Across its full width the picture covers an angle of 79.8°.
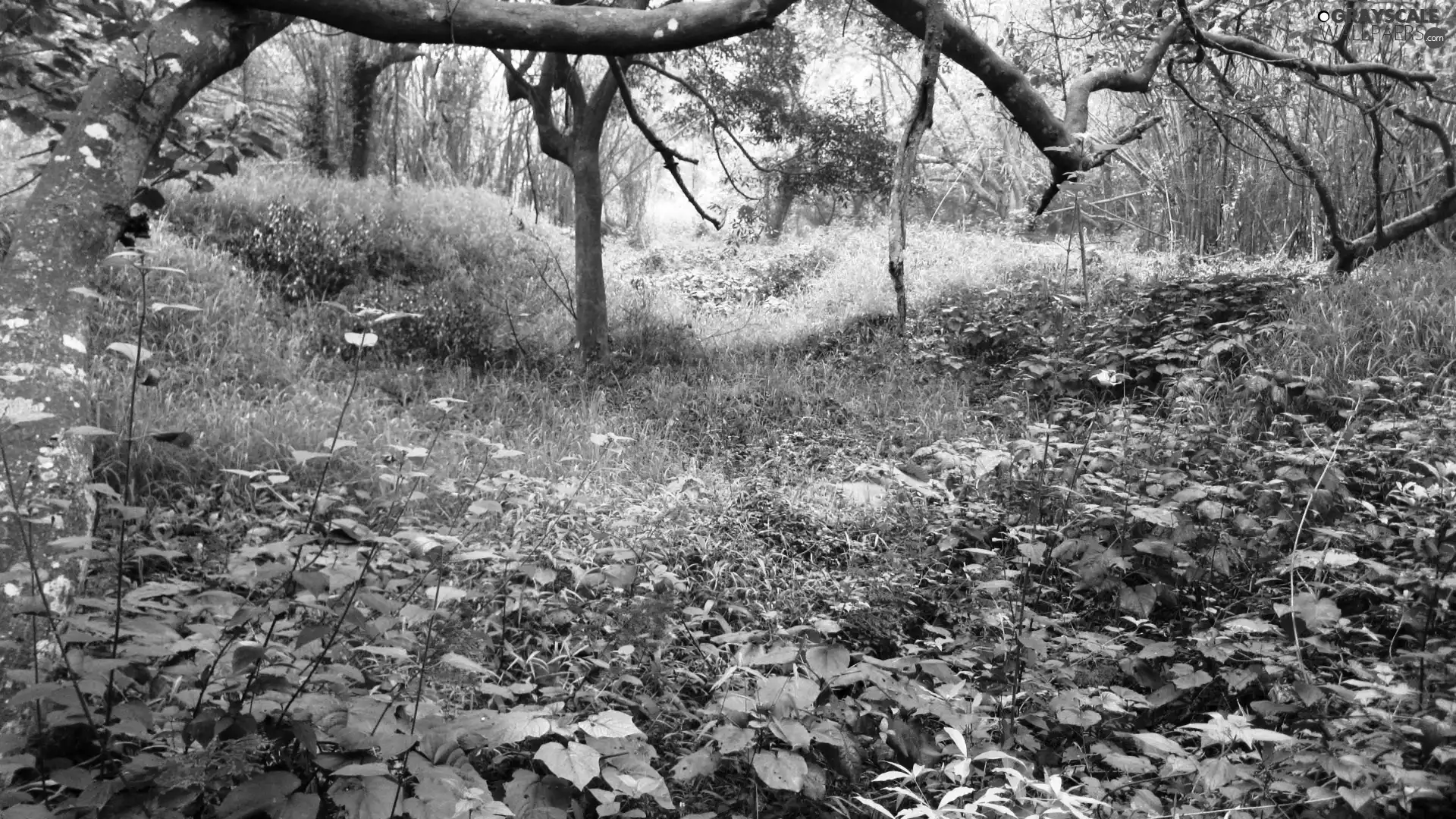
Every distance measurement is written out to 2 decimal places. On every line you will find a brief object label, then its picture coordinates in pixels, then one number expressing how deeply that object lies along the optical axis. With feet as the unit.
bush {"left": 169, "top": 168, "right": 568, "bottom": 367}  25.14
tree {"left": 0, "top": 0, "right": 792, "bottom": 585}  8.57
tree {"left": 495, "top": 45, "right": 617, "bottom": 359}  25.82
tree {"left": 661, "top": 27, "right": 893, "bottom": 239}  28.30
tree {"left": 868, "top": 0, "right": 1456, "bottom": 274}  19.53
